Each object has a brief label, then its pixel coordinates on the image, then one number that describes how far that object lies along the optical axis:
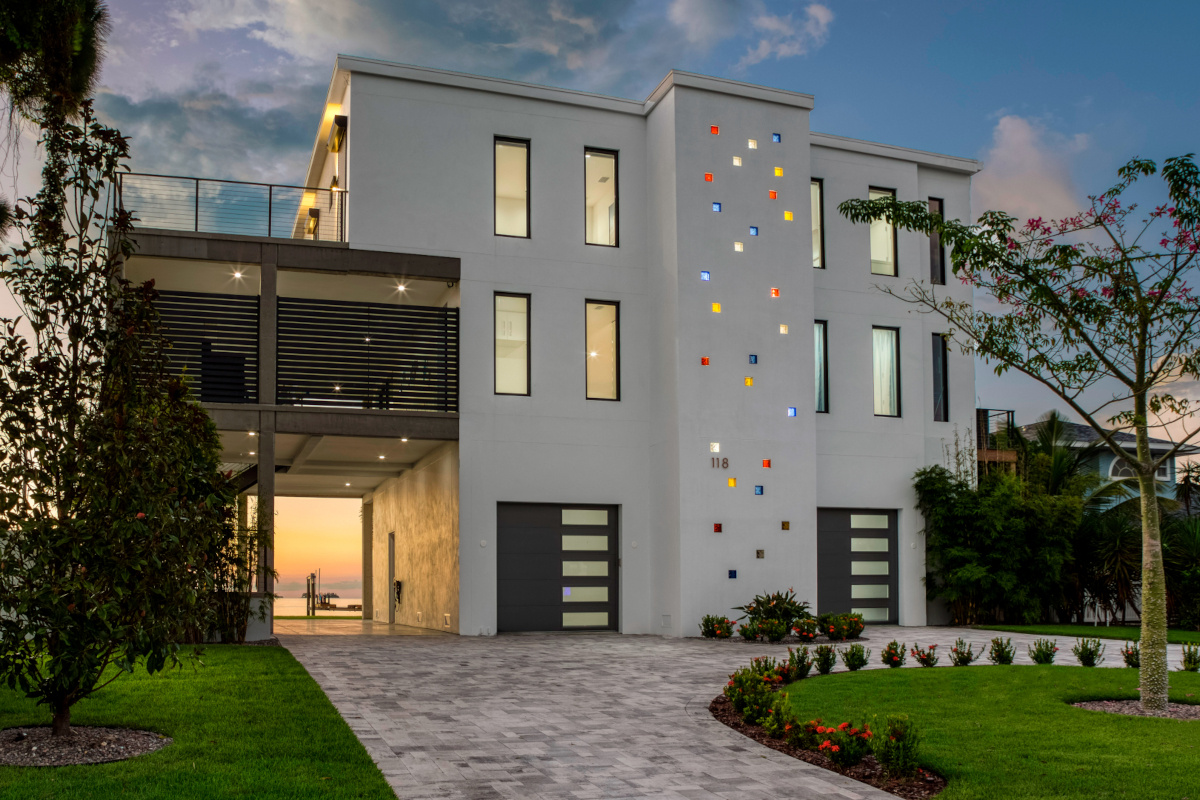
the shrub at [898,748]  6.45
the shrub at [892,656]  11.27
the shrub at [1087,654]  11.27
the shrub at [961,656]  11.40
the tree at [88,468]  6.43
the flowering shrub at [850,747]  6.79
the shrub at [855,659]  11.15
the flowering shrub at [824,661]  10.90
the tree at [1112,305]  8.93
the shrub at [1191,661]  11.18
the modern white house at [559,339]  16.09
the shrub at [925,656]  11.23
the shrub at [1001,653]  11.59
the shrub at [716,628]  15.78
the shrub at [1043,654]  11.37
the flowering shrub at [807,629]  14.83
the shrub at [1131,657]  11.27
